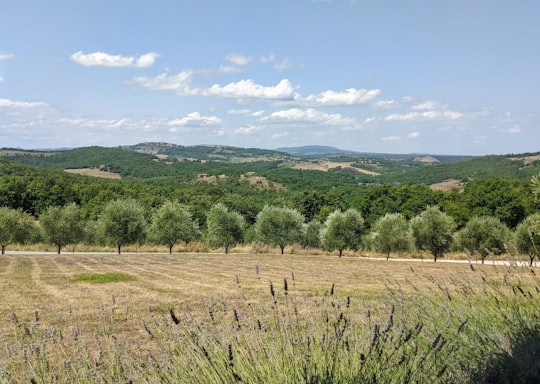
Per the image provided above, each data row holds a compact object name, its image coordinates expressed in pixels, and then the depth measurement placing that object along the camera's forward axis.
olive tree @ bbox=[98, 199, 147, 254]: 44.38
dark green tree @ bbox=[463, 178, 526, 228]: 74.12
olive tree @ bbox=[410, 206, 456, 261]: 42.59
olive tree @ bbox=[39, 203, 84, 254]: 45.50
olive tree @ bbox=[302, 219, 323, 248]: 60.62
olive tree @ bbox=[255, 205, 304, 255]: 48.31
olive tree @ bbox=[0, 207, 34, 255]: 42.16
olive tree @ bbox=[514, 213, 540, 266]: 35.29
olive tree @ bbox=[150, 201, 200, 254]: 46.88
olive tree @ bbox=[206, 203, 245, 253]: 48.50
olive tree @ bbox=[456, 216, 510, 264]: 40.00
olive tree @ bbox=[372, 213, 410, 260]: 46.22
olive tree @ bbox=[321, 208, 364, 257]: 47.84
